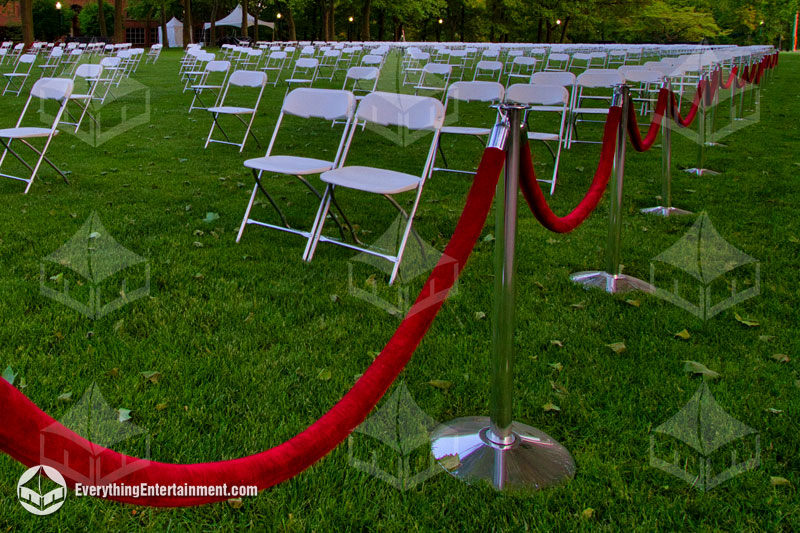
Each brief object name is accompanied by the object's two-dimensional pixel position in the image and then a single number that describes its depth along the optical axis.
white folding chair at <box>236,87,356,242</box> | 4.60
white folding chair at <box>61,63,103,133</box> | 7.53
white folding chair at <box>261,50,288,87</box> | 15.49
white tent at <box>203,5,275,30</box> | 49.12
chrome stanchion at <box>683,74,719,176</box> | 7.13
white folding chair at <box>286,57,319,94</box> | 20.33
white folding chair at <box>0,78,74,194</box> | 6.04
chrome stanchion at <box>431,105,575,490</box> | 2.20
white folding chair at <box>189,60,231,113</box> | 10.36
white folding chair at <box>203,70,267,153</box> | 7.63
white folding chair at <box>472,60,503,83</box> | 12.70
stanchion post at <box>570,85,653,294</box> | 3.98
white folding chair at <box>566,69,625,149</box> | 8.48
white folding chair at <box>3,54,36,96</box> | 12.56
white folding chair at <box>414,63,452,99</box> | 10.20
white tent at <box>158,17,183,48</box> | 58.41
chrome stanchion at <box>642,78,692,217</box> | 5.42
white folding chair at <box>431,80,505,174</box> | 6.34
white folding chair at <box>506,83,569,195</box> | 6.54
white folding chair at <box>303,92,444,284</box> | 4.20
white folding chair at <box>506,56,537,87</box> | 13.65
